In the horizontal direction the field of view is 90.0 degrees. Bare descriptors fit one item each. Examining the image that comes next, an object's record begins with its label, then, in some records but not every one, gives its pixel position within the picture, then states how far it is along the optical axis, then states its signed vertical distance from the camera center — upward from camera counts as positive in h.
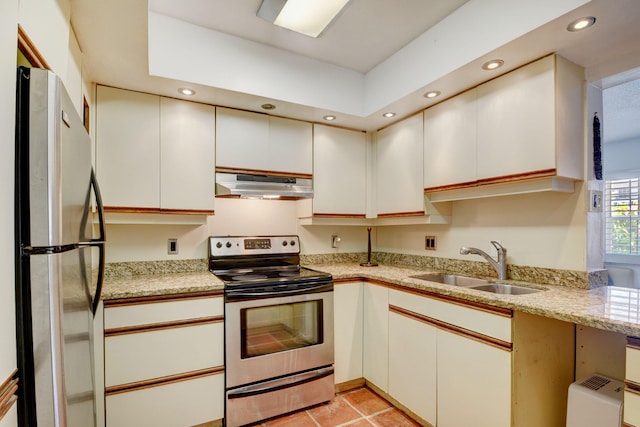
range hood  2.31 +0.20
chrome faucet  2.07 -0.32
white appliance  1.38 -0.86
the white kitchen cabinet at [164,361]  1.74 -0.85
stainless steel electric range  1.99 -0.85
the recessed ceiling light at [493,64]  1.76 +0.82
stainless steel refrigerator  0.78 -0.09
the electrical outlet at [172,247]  2.42 -0.26
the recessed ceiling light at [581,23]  1.40 +0.84
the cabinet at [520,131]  1.68 +0.47
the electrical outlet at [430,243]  2.68 -0.26
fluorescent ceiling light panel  1.69 +1.10
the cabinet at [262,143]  2.38 +0.54
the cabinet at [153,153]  2.04 +0.40
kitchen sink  1.93 -0.49
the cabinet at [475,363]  1.51 -0.81
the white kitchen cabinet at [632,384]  1.11 -0.61
